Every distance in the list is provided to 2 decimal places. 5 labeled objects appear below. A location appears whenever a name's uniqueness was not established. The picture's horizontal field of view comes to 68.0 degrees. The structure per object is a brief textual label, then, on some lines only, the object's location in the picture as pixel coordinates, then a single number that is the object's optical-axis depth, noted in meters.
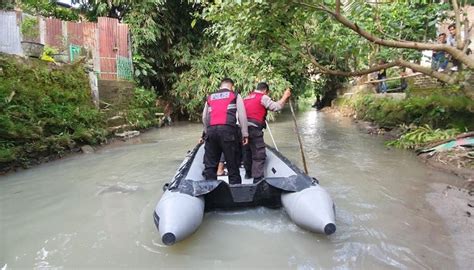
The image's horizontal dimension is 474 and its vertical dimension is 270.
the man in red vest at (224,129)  4.26
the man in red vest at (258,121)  4.86
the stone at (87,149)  8.14
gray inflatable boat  3.28
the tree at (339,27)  5.65
